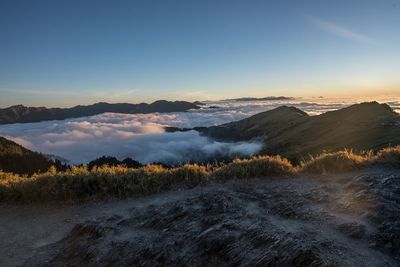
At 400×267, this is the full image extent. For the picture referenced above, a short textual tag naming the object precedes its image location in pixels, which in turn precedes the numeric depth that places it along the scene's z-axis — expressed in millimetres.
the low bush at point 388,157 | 14523
